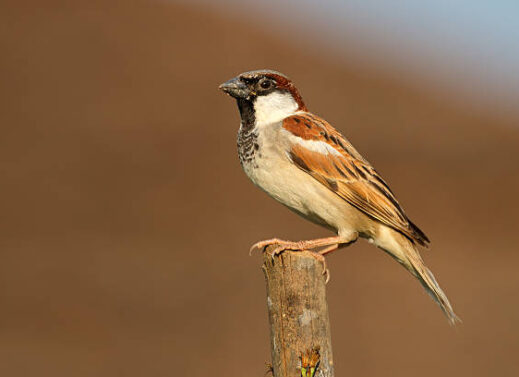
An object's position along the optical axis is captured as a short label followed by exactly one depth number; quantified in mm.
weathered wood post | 7102
